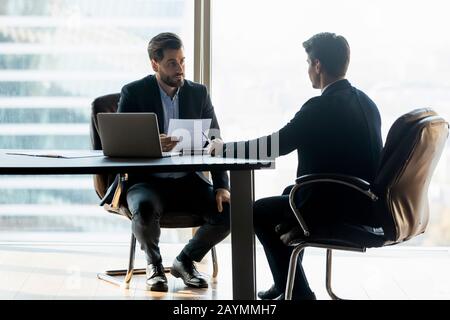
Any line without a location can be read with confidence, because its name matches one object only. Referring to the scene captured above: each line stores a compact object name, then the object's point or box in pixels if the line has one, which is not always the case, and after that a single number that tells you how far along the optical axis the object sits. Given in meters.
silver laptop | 5.71
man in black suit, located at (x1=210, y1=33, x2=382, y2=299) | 5.79
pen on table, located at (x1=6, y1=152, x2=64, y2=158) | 5.85
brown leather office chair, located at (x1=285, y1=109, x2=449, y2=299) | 5.45
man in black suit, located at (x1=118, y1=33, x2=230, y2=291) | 6.78
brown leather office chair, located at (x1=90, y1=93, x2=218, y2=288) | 6.75
